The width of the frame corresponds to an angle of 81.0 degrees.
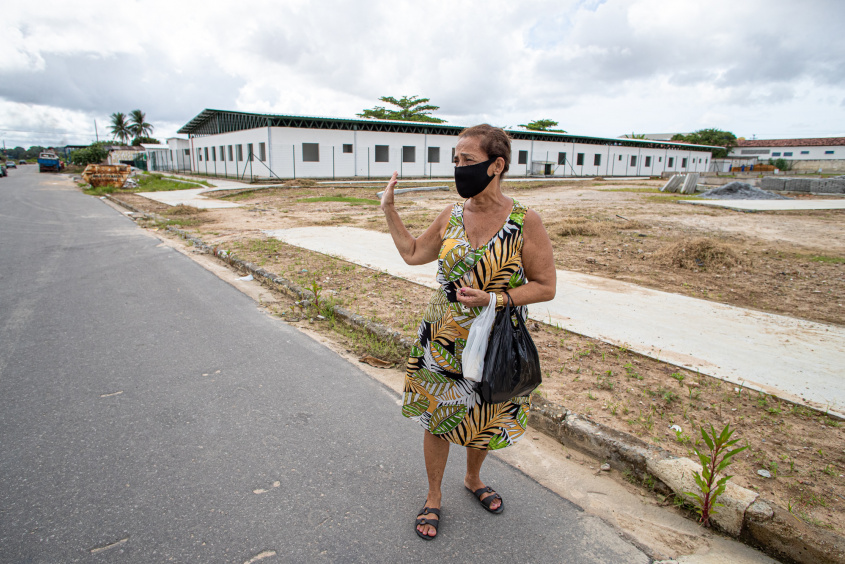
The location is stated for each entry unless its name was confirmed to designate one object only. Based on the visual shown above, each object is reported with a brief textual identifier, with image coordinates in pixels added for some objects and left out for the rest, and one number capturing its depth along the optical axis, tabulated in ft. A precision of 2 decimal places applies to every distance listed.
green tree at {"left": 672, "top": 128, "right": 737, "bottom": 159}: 228.63
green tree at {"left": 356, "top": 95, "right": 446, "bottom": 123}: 169.58
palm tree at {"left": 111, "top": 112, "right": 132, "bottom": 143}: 299.44
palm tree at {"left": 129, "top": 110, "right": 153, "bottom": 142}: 294.05
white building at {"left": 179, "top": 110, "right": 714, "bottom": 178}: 108.37
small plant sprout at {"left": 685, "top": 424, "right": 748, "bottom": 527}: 7.79
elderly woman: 7.38
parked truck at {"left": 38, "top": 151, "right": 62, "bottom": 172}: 176.14
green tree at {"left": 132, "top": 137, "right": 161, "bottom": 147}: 295.73
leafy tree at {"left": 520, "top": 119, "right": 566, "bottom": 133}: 208.85
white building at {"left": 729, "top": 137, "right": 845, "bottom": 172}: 222.89
